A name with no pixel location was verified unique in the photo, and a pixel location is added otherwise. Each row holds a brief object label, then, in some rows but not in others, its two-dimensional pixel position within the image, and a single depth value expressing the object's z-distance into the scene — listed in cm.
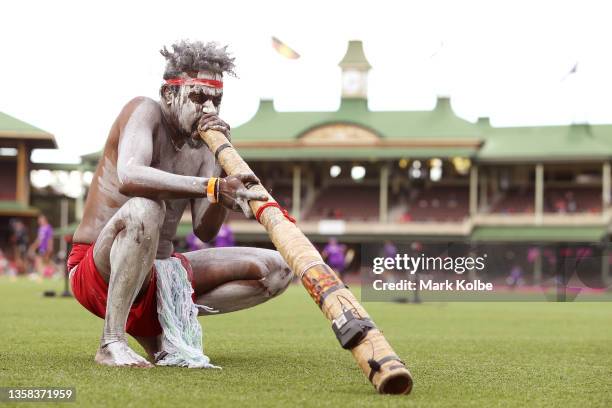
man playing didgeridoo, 506
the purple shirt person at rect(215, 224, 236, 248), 2420
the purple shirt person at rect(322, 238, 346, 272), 3122
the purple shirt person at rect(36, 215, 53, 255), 2688
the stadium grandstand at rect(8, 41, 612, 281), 4694
